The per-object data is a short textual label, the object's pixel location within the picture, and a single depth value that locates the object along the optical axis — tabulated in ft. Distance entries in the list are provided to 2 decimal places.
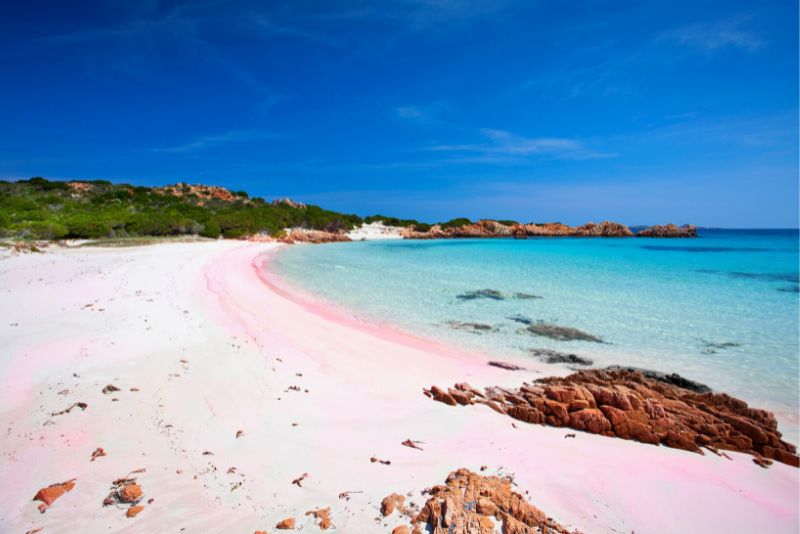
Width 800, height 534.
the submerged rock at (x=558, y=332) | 25.52
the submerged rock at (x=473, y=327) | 27.18
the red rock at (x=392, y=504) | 8.28
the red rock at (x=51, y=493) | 8.20
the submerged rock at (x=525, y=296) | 38.47
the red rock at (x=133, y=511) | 7.93
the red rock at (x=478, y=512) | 7.63
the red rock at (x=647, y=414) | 12.69
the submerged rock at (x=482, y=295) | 38.27
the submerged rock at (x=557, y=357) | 21.30
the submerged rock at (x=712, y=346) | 23.25
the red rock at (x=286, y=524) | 7.70
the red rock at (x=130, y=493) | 8.34
